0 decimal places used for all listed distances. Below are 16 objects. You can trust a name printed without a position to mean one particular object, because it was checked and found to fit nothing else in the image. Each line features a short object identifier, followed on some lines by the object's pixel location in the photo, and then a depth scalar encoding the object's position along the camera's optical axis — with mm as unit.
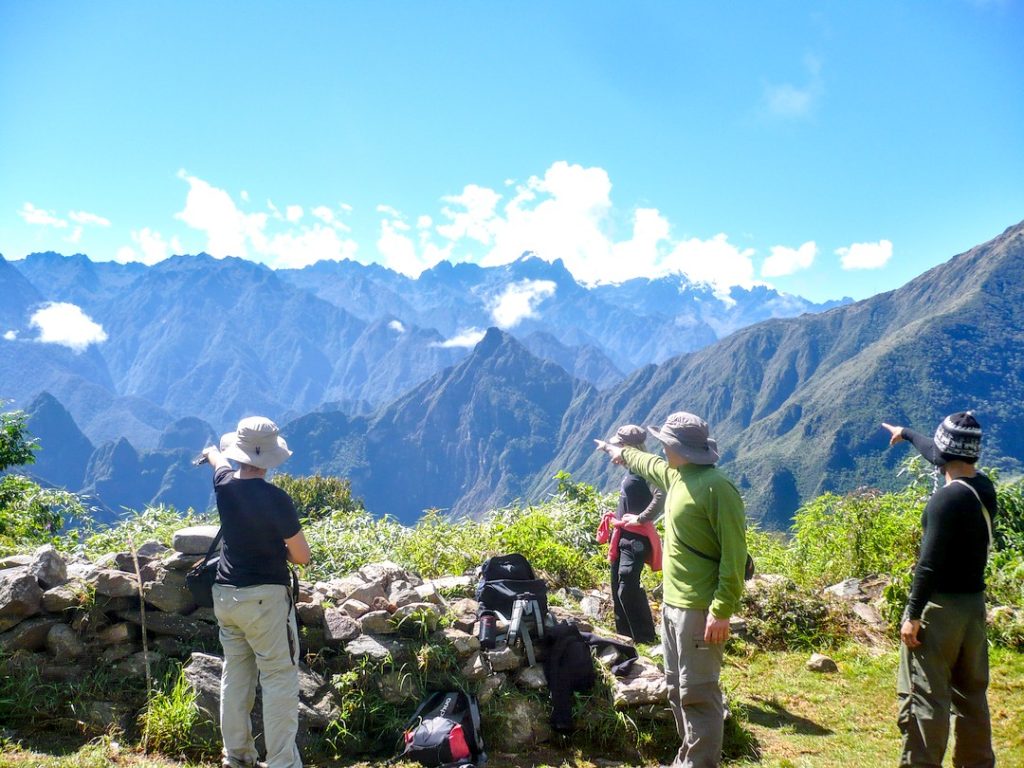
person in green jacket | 4090
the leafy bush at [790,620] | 7443
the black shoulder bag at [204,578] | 4938
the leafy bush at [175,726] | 4867
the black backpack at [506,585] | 5922
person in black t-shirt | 4352
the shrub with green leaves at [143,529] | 8227
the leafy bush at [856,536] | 9078
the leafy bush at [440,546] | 8281
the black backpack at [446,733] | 4754
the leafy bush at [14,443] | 13250
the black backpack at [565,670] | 5289
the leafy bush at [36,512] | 10145
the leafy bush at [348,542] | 8023
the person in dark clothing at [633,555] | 6941
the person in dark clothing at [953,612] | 3898
